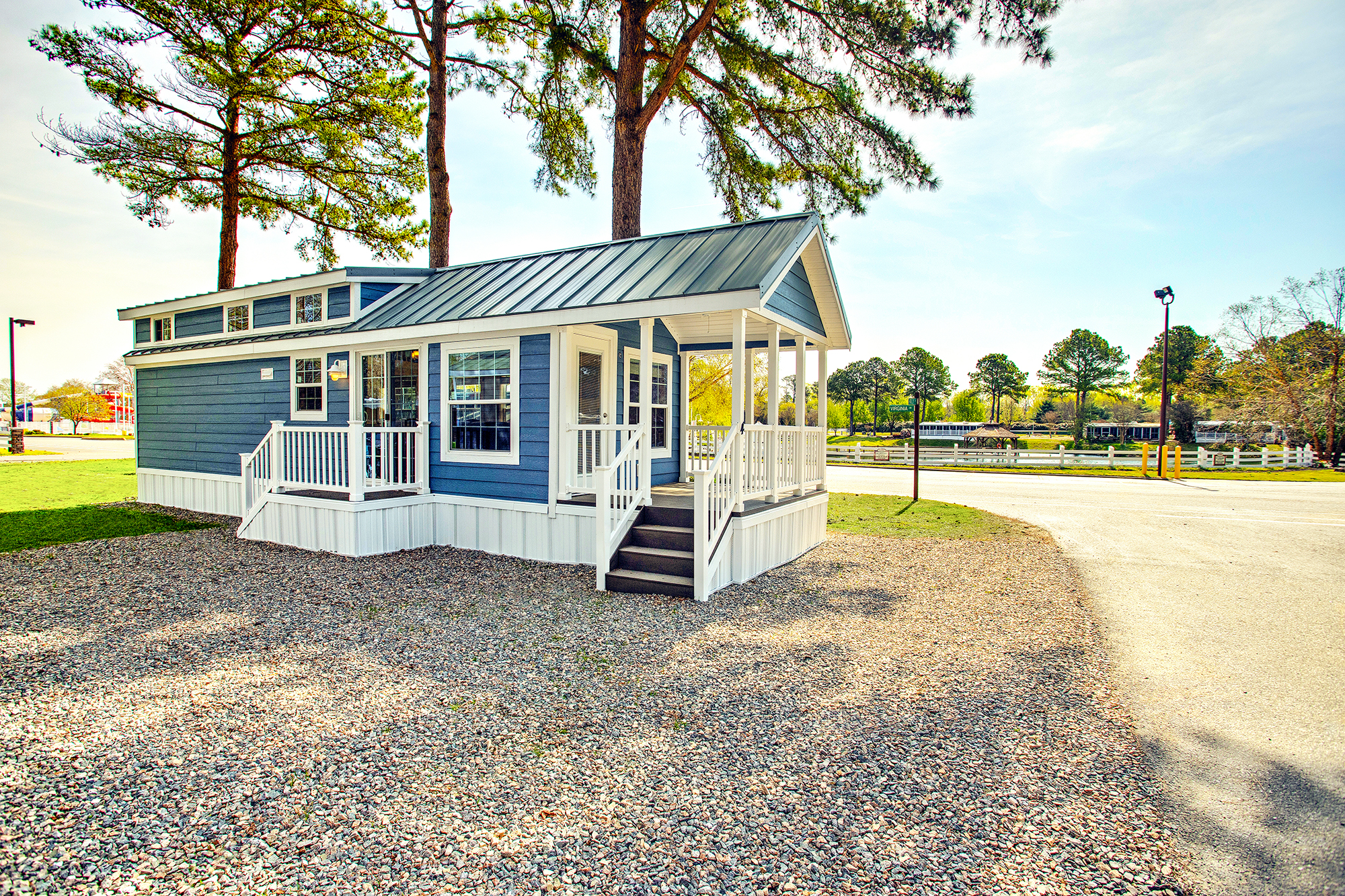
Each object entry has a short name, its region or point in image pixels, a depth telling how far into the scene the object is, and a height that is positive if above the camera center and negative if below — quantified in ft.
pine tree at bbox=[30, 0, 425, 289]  43.62 +23.27
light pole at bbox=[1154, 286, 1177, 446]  61.98 +3.46
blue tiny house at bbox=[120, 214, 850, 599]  22.50 +0.68
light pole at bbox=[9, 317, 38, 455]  88.33 -2.37
